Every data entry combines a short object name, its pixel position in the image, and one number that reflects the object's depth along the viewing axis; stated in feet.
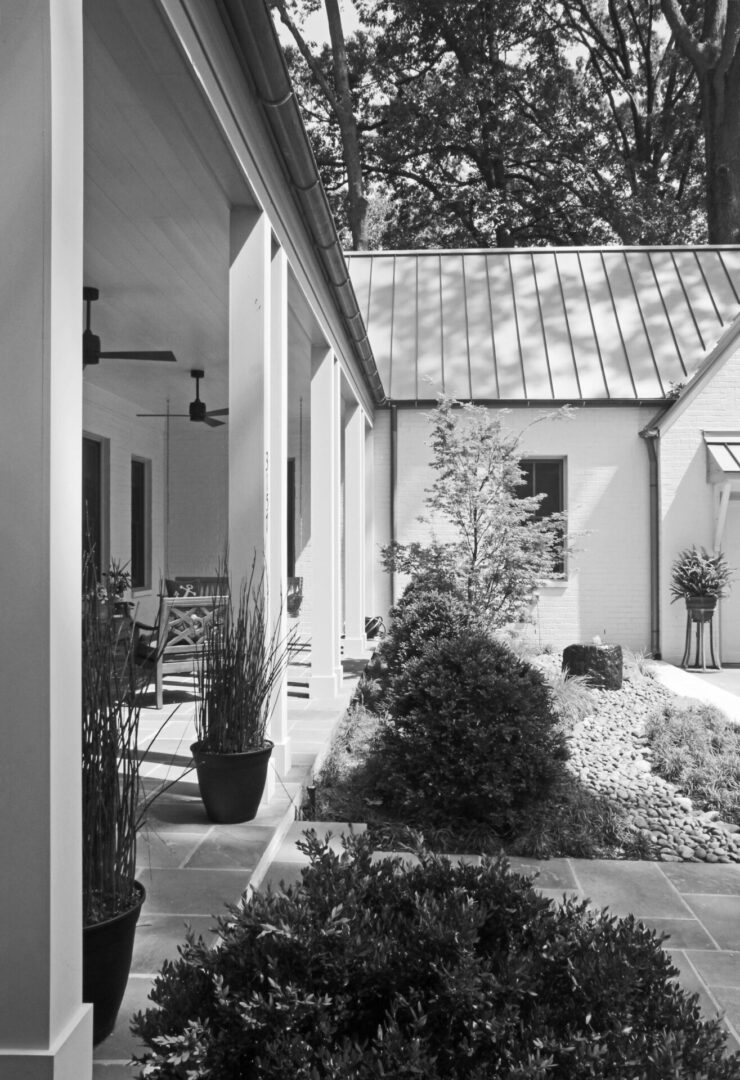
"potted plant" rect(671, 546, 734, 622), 33.47
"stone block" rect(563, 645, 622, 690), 26.43
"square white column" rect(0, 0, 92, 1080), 5.75
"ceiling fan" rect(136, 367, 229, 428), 28.86
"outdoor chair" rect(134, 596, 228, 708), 20.30
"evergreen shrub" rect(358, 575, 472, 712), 18.21
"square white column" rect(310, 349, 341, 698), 22.35
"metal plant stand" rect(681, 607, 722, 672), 33.63
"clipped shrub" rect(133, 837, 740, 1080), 4.24
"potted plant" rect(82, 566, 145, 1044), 6.72
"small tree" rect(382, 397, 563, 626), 27.89
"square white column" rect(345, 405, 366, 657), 30.89
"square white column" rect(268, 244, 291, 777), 14.51
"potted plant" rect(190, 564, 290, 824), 11.83
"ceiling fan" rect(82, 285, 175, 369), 19.89
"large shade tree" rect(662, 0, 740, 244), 56.13
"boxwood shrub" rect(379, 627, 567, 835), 13.84
